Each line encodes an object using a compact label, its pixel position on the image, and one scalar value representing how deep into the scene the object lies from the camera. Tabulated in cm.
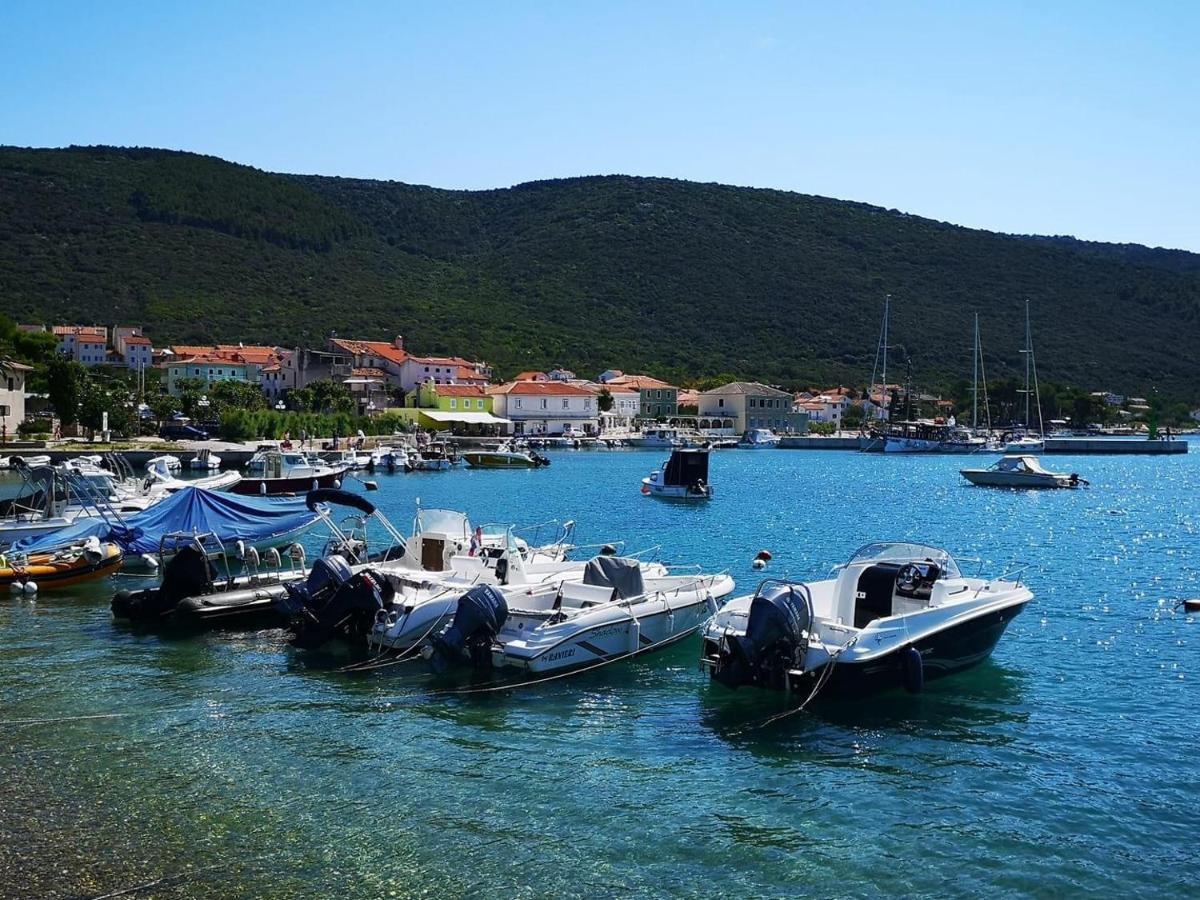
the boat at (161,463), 4962
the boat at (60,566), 2667
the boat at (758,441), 13250
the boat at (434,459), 8438
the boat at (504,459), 9038
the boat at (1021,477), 7306
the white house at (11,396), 7819
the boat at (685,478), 5994
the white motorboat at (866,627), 1698
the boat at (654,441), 12425
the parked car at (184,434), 9325
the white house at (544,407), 12594
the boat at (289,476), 5556
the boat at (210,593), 2312
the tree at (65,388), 8194
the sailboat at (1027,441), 11556
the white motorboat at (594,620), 1889
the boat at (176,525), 2914
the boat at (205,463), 7169
